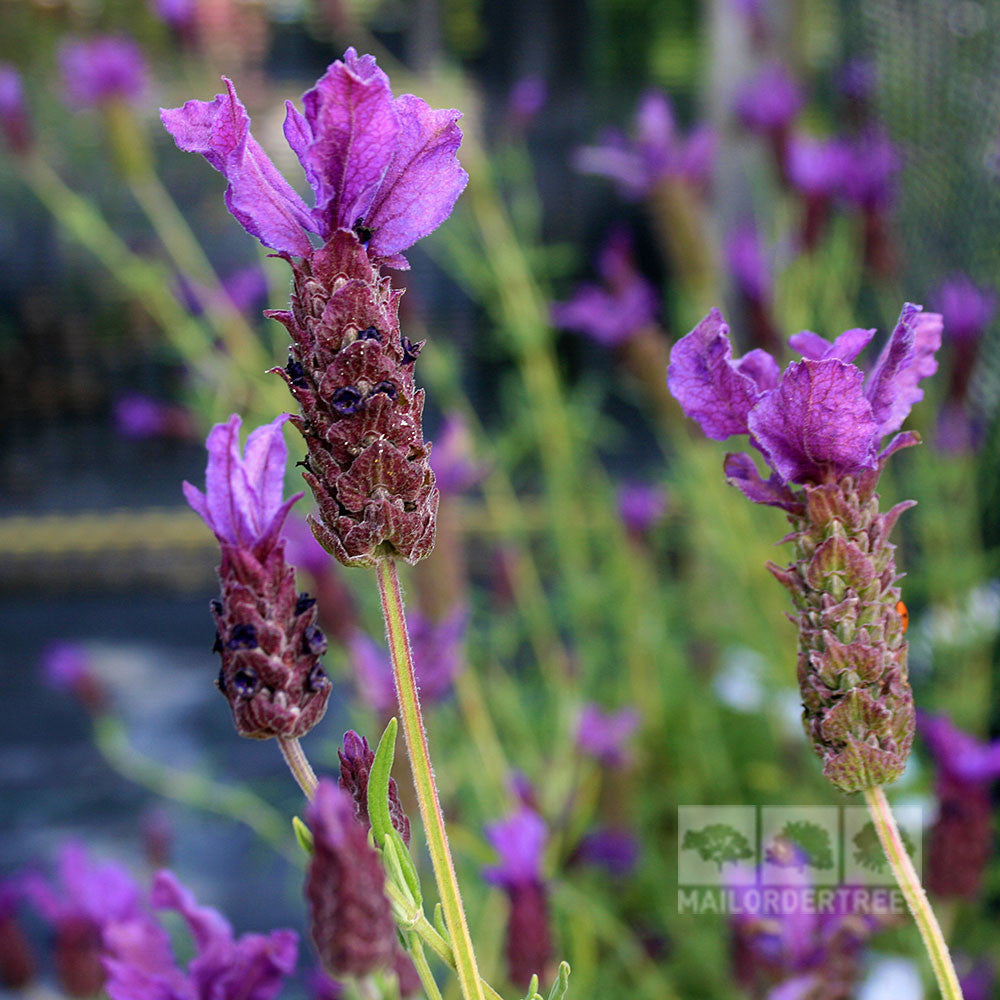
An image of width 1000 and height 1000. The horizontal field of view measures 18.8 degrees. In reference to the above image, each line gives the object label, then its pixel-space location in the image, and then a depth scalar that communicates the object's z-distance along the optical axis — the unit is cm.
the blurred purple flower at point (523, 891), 38
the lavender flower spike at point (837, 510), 25
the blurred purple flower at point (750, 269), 63
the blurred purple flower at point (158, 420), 76
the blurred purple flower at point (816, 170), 66
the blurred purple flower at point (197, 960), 27
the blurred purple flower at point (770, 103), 70
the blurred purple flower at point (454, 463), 58
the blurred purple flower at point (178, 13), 70
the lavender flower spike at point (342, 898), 23
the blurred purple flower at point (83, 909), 34
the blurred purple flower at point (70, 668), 76
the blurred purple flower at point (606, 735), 60
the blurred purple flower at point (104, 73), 71
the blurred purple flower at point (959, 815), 37
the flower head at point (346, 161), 25
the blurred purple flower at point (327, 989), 33
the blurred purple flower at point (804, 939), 32
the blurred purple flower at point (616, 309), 68
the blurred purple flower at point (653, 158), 66
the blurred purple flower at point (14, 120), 70
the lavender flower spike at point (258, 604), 26
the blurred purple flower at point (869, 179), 67
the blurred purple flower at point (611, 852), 64
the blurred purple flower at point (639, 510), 78
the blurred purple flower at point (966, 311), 63
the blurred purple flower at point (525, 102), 72
